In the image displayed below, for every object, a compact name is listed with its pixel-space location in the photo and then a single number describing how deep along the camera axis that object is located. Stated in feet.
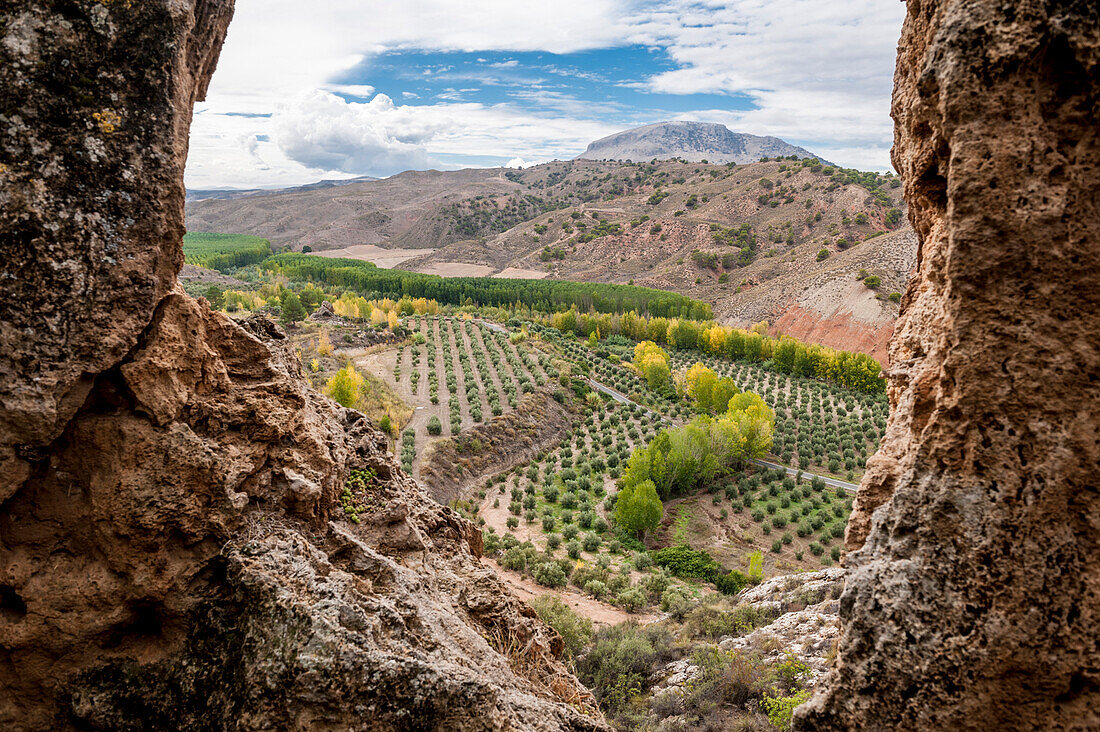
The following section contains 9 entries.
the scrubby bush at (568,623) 59.41
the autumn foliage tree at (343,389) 115.01
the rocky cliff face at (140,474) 16.28
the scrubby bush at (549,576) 86.17
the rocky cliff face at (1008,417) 15.14
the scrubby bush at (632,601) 80.89
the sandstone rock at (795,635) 48.26
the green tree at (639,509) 109.81
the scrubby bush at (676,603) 74.81
